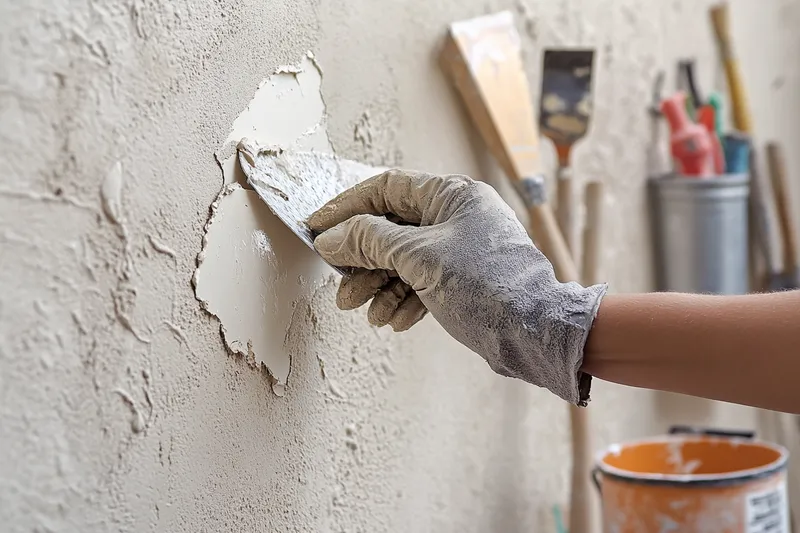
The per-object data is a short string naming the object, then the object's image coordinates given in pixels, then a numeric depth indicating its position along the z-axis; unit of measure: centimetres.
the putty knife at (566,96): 126
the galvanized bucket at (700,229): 160
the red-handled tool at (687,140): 158
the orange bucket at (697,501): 110
